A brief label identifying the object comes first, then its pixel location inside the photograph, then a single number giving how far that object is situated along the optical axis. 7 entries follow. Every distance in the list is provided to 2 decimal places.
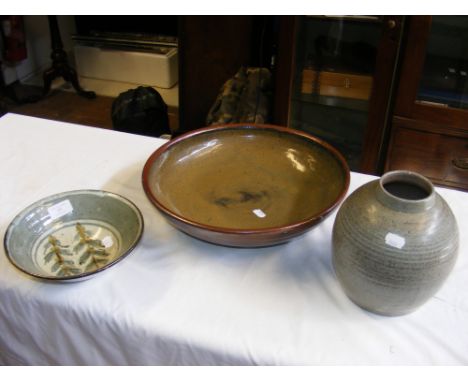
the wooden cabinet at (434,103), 1.44
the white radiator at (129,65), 2.51
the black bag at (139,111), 1.93
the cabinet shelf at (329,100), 1.69
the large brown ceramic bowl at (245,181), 0.72
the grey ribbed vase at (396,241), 0.58
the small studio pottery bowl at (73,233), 0.76
